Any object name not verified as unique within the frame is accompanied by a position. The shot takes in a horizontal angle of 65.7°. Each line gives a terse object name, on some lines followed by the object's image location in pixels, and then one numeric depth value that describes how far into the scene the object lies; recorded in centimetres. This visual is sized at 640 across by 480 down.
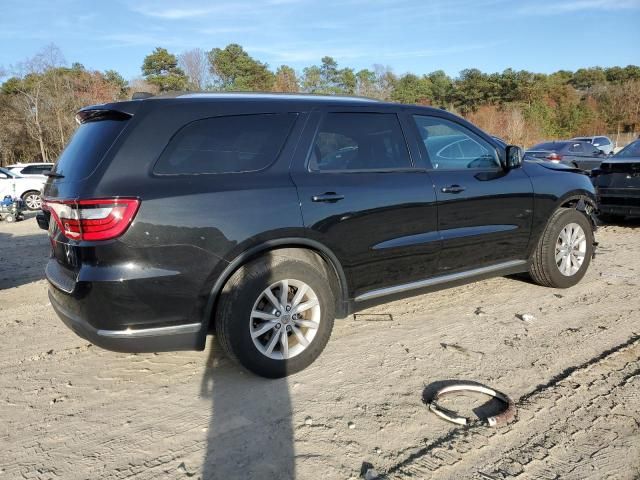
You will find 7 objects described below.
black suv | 279
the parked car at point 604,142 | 2218
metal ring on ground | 271
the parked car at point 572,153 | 1504
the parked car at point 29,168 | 1769
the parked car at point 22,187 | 1515
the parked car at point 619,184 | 785
